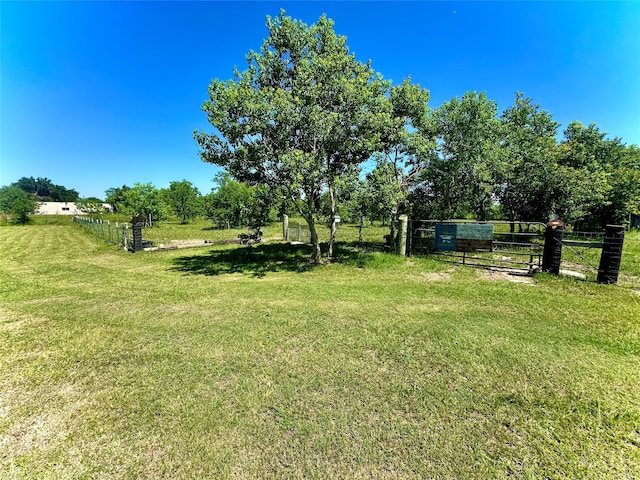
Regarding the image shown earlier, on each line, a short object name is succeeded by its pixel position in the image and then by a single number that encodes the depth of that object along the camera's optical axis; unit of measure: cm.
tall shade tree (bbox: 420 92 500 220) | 1166
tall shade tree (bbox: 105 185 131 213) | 6806
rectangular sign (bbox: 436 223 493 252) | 948
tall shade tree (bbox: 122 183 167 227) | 3162
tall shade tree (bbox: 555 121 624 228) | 1508
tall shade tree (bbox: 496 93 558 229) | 1509
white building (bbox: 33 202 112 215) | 7412
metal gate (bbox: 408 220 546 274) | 938
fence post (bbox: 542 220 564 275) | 787
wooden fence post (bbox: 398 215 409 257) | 1110
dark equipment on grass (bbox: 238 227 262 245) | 1009
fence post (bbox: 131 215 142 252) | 1301
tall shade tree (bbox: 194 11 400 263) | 811
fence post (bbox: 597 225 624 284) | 700
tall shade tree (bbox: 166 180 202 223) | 4100
